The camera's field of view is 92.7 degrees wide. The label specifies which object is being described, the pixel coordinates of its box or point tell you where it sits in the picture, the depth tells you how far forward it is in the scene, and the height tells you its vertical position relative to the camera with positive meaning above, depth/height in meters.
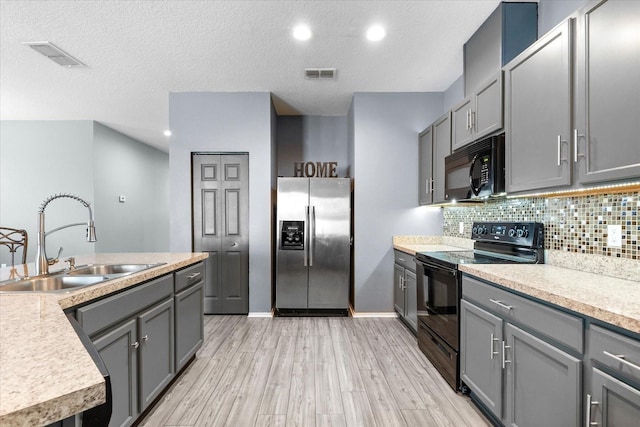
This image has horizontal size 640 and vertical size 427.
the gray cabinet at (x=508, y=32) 2.26 +1.36
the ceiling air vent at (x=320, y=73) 3.26 +1.53
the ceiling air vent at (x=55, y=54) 2.78 +1.52
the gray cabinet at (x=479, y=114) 2.17 +0.80
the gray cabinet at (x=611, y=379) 0.96 -0.56
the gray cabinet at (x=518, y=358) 1.22 -0.70
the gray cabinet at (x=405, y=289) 3.02 -0.82
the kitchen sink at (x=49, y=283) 1.54 -0.39
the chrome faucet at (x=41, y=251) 1.69 -0.22
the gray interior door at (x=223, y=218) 3.88 -0.07
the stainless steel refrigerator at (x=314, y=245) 3.75 -0.40
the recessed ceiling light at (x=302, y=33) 2.55 +1.54
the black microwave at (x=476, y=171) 2.16 +0.34
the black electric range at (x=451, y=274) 2.12 -0.46
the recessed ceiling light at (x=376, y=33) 2.55 +1.54
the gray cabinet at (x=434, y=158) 3.08 +0.61
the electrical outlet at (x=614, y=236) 1.61 -0.12
